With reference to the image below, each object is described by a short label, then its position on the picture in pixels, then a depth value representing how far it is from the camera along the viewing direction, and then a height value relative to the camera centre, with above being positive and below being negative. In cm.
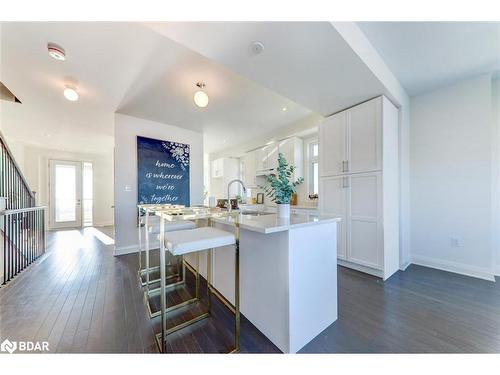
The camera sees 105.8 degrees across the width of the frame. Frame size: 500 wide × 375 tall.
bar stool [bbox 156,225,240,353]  118 -37
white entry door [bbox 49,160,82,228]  589 -17
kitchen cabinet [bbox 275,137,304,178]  404 +76
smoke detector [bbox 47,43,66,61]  183 +136
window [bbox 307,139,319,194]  408 +48
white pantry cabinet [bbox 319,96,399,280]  235 +5
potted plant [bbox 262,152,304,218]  150 -1
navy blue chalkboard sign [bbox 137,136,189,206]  358 +33
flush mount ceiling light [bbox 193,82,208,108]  244 +117
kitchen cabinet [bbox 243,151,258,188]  506 +52
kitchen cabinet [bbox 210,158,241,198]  604 +47
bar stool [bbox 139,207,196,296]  204 -47
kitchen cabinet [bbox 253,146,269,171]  469 +75
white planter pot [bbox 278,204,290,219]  152 -18
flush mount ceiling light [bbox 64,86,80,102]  238 +121
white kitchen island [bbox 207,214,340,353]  125 -66
